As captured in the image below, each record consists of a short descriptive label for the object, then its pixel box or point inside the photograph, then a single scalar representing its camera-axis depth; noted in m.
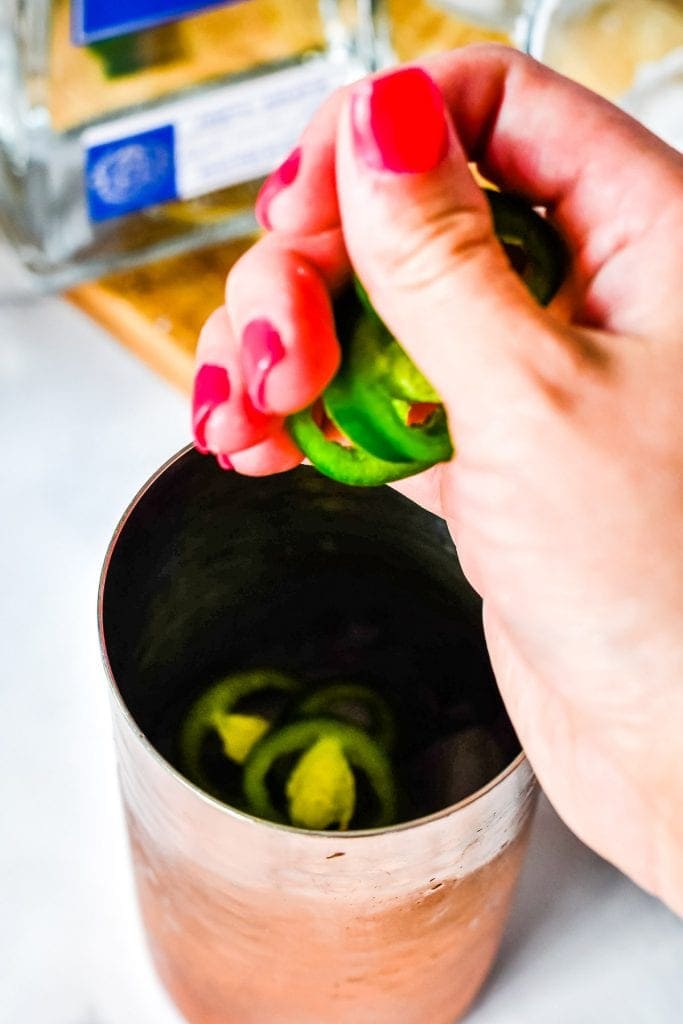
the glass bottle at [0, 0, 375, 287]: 0.50
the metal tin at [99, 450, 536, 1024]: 0.26
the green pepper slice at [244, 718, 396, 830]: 0.38
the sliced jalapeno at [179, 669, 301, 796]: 0.39
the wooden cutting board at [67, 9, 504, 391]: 0.54
